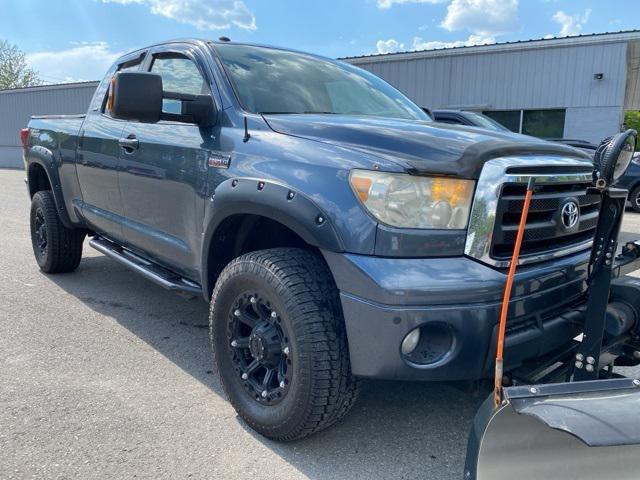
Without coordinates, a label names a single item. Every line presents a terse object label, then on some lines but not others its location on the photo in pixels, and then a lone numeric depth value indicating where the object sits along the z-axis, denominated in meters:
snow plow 1.70
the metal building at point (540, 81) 15.10
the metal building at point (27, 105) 25.59
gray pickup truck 2.14
